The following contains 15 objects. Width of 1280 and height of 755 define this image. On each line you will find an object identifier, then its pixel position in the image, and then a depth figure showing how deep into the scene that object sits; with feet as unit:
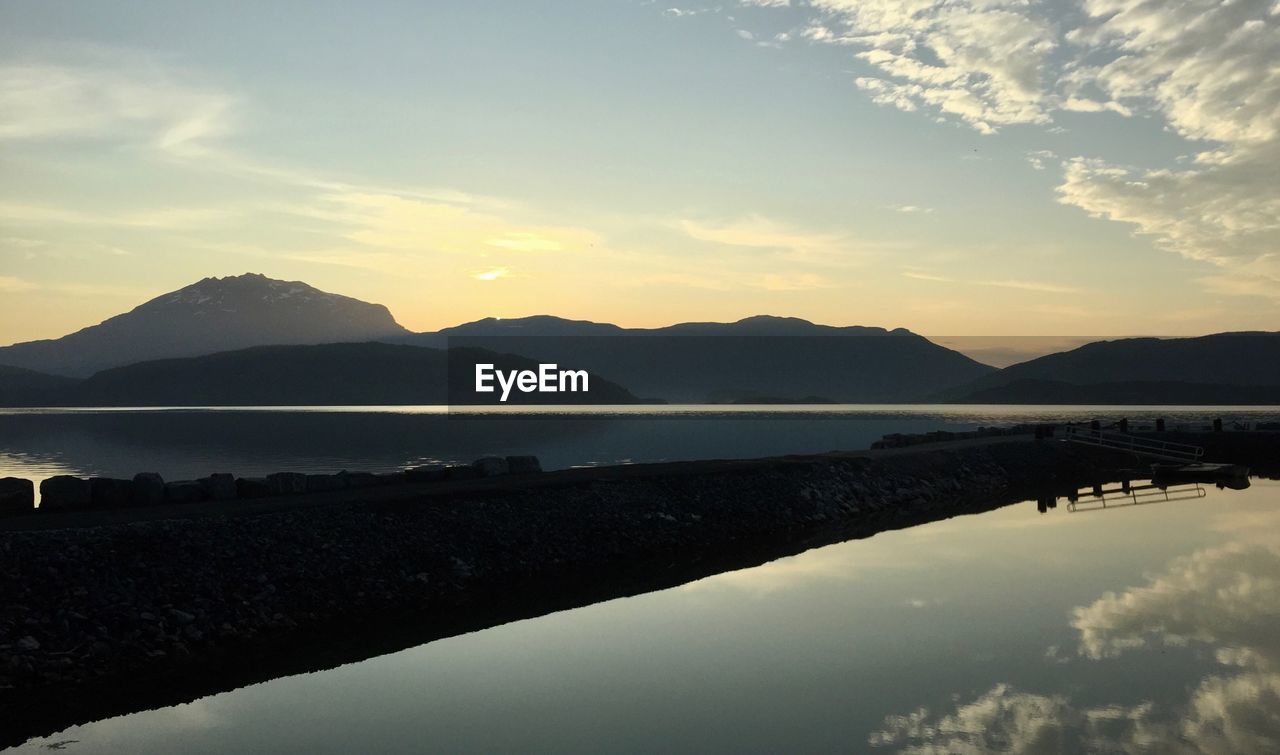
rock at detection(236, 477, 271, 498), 115.14
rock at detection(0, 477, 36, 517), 96.02
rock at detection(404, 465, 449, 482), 135.74
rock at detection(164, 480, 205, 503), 108.17
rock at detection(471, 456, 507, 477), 145.48
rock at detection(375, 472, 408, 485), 129.90
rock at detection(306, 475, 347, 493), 121.70
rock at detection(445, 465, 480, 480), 141.69
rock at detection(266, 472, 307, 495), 117.50
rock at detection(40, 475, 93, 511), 99.66
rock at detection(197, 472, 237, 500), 111.55
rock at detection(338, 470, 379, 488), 124.98
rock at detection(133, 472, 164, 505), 104.63
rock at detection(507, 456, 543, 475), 150.20
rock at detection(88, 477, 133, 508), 103.14
